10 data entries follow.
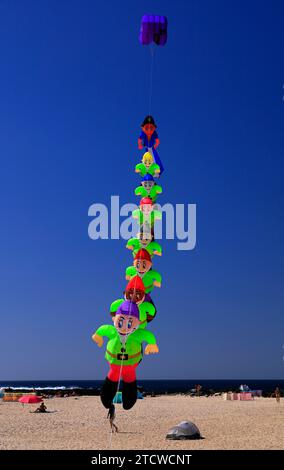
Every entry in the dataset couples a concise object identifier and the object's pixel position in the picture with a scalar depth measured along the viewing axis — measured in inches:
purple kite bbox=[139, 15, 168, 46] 514.0
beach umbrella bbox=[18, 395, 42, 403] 1407.5
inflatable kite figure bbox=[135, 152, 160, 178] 566.6
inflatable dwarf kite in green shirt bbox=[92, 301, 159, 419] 425.7
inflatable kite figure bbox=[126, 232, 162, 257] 536.4
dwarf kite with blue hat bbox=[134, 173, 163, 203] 560.4
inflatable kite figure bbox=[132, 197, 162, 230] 541.0
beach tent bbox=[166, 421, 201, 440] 727.7
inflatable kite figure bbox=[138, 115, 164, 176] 561.0
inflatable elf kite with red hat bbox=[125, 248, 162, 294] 508.4
